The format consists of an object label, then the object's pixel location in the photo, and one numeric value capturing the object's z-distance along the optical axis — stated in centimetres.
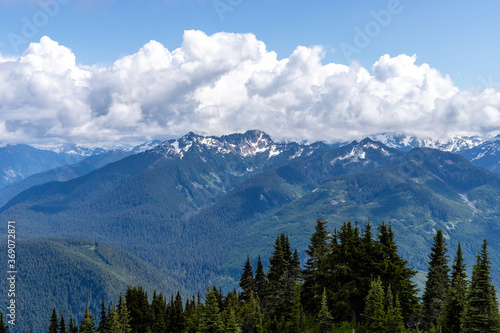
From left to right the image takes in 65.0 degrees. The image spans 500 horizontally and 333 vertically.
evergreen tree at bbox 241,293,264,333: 5788
